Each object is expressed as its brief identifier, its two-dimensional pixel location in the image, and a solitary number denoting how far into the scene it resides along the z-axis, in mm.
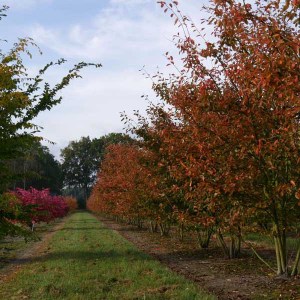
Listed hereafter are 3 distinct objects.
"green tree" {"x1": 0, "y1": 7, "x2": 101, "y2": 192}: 8305
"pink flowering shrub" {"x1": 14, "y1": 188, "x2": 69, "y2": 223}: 29556
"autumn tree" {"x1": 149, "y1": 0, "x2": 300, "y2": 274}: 5191
